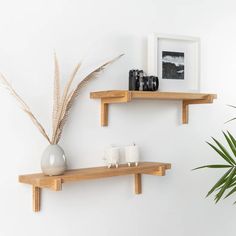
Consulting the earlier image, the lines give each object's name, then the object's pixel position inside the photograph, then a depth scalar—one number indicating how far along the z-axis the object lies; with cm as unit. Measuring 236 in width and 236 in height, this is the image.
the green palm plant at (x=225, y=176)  197
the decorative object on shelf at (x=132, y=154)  198
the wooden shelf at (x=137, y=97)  184
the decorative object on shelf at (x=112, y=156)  192
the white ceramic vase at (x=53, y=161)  171
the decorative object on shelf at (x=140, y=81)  197
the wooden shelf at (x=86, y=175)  166
